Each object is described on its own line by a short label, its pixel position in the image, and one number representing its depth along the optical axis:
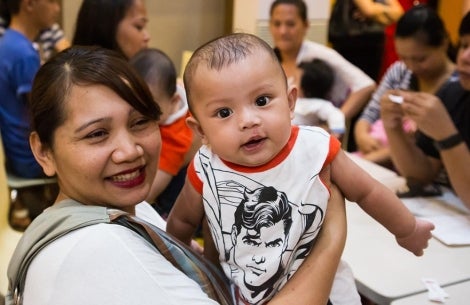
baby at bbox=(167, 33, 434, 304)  1.02
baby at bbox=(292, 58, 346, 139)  2.74
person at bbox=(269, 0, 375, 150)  3.30
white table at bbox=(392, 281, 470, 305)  1.31
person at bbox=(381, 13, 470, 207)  1.79
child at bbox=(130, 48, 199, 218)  1.90
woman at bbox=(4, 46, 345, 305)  0.83
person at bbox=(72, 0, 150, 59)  2.39
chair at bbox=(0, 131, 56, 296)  1.86
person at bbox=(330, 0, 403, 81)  3.92
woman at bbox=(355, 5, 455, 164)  2.42
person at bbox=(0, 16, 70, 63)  3.70
